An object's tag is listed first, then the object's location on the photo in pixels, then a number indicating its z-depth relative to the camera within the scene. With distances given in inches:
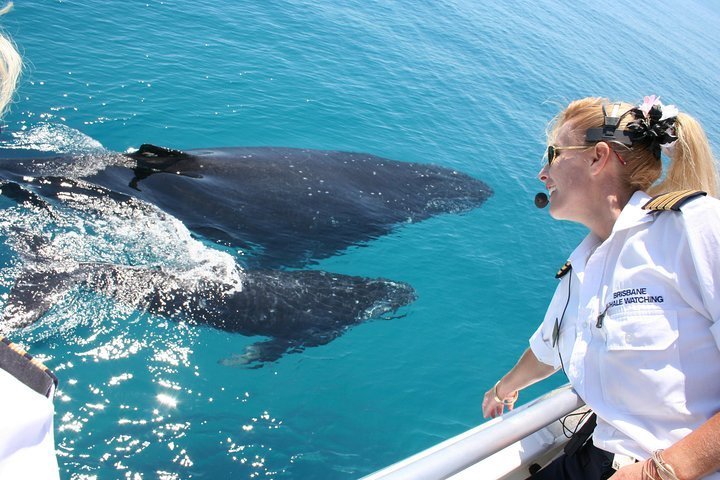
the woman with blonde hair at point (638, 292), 86.0
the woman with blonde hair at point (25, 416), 53.2
